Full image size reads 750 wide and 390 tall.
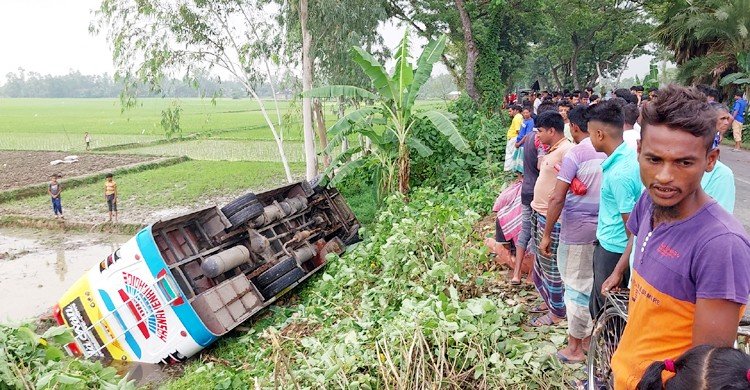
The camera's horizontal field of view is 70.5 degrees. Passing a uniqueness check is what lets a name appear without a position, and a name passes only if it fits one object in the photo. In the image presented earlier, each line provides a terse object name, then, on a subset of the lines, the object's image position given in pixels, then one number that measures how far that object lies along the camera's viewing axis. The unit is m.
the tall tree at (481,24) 20.33
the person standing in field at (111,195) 12.58
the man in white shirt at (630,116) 4.09
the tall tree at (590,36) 24.19
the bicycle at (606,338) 2.45
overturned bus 6.20
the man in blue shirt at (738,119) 12.47
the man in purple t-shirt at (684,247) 1.59
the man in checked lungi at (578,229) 3.42
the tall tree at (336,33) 13.85
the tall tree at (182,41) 13.62
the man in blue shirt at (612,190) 2.80
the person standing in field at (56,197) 12.91
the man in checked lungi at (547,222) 3.86
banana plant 9.28
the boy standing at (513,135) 8.86
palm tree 15.01
